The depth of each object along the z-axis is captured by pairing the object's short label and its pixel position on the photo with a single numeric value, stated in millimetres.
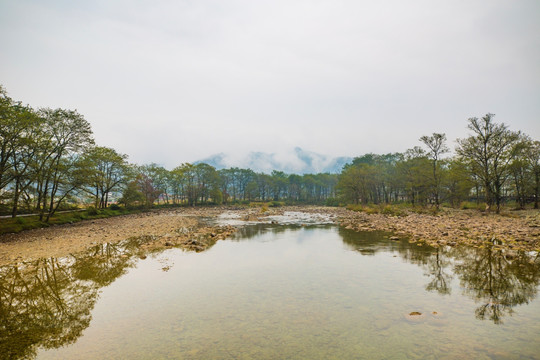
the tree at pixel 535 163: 36994
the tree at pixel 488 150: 31547
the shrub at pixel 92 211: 43022
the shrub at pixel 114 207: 53125
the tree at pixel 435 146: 38562
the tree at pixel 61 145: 29750
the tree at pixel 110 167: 47875
